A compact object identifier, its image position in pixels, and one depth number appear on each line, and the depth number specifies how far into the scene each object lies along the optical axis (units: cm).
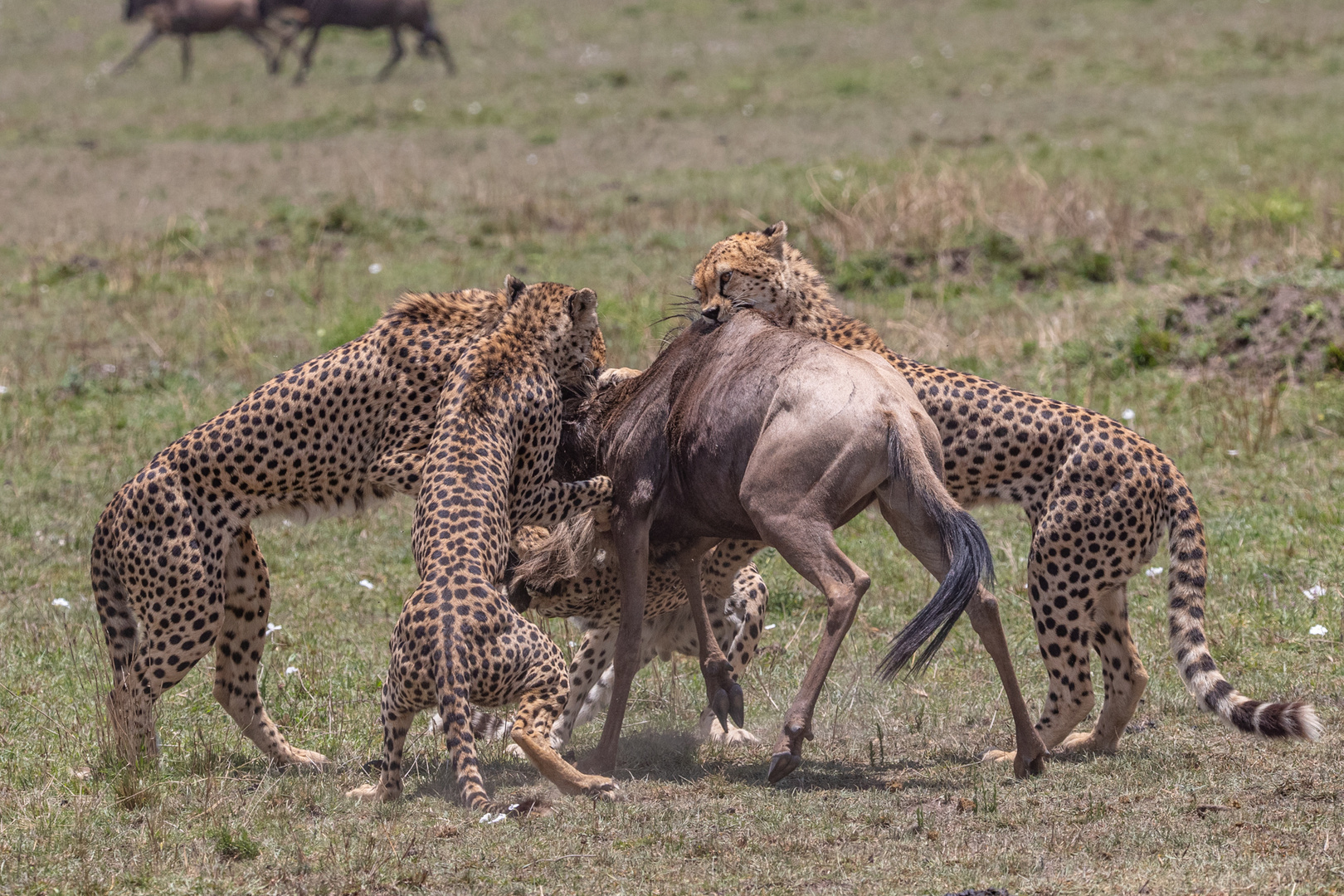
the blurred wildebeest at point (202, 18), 5453
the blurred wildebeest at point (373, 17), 5275
